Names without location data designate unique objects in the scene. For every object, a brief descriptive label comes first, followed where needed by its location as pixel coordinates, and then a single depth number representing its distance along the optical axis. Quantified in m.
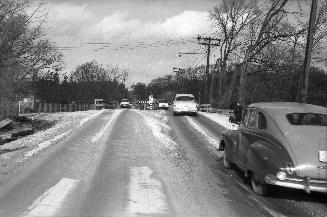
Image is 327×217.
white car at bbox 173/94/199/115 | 32.16
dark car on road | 8.07
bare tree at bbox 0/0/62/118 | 32.28
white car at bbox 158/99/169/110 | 70.88
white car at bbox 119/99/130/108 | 91.17
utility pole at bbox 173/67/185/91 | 122.84
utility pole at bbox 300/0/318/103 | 23.25
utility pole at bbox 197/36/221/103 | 64.31
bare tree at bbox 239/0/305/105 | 44.78
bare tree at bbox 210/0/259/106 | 58.59
